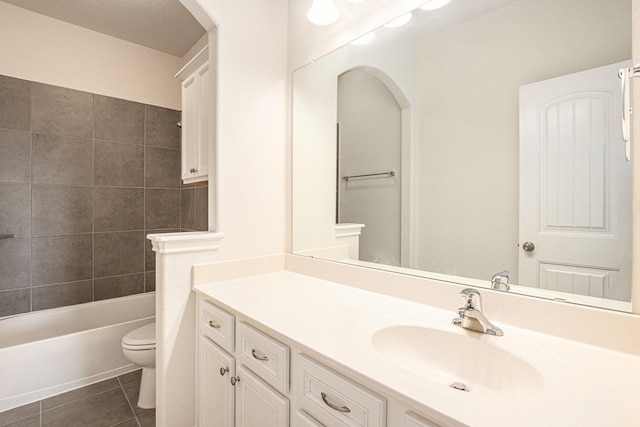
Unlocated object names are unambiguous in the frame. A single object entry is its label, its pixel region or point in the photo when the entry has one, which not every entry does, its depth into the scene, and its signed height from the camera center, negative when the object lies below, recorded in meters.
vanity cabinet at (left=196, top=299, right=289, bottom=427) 1.00 -0.61
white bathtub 1.91 -0.93
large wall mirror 0.90 +0.24
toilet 1.91 -0.91
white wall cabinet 1.97 +0.63
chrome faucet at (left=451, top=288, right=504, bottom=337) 0.95 -0.33
